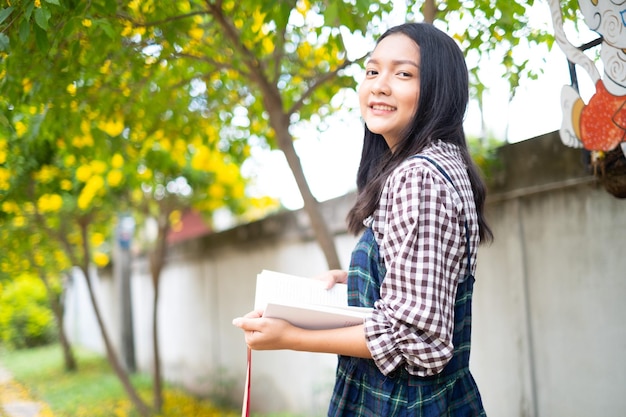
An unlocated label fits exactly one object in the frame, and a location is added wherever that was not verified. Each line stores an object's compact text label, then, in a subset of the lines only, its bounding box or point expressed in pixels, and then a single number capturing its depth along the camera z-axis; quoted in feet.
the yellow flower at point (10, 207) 19.45
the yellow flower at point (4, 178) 18.90
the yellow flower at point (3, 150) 17.11
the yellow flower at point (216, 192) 28.48
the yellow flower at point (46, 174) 20.51
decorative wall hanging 8.02
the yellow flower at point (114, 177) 22.94
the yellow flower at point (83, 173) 22.67
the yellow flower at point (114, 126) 15.38
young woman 5.30
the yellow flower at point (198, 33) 16.74
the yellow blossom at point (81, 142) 15.80
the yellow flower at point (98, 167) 22.99
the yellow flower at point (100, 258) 44.87
